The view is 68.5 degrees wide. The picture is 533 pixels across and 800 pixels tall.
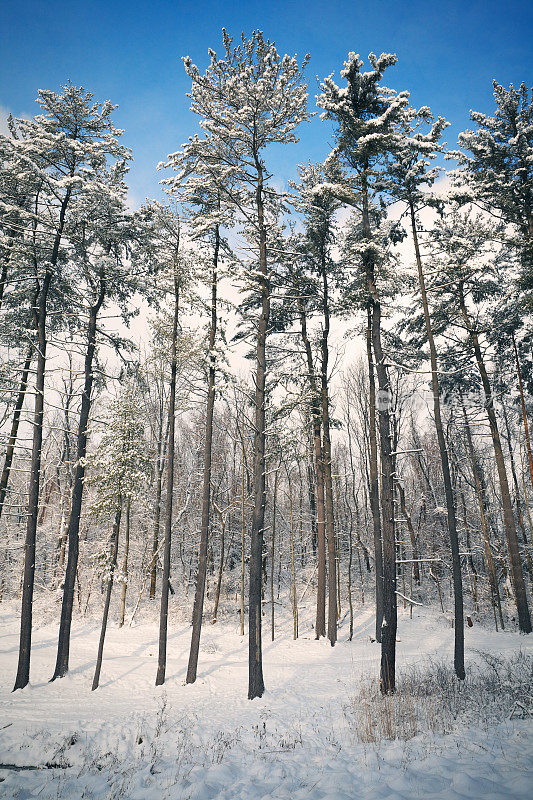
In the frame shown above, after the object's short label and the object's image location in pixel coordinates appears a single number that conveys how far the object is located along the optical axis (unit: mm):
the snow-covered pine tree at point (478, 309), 16297
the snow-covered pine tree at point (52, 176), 12242
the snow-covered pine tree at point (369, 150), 10180
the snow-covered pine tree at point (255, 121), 10594
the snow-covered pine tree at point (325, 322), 16688
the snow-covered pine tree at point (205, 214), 12164
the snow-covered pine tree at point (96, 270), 13391
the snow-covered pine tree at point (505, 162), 13680
